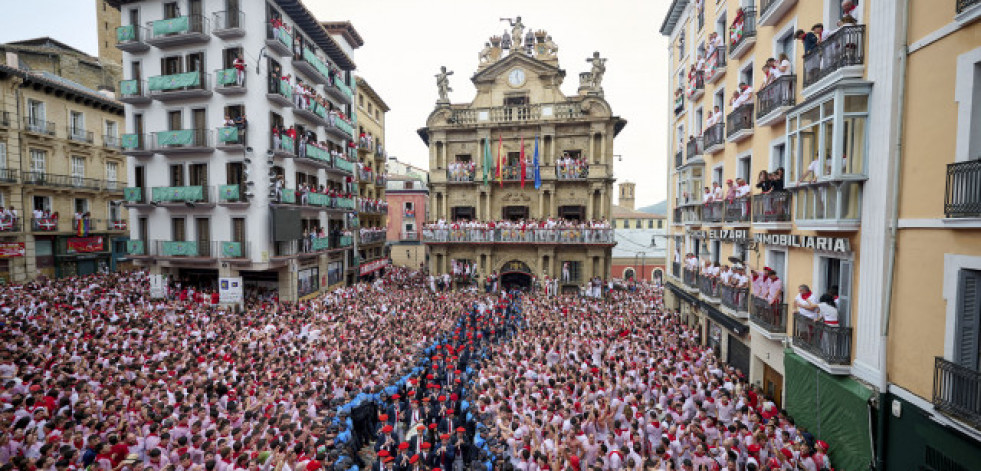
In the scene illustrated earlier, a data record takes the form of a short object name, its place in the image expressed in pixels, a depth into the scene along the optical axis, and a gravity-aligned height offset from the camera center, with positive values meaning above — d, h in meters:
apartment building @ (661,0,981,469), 7.02 +0.07
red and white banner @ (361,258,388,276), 35.86 -4.52
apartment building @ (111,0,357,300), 22.25 +4.27
